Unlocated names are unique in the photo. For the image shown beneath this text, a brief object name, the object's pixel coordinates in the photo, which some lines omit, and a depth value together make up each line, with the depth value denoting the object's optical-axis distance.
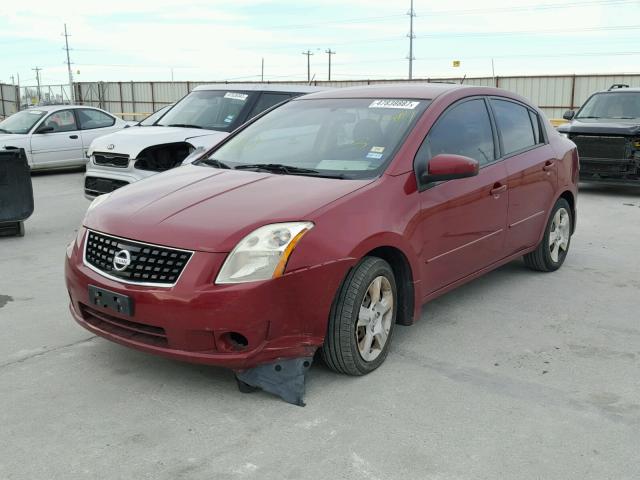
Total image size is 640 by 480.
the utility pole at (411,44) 51.24
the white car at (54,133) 13.21
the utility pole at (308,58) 69.44
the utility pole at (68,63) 70.07
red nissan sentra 3.34
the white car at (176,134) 8.38
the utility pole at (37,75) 91.07
